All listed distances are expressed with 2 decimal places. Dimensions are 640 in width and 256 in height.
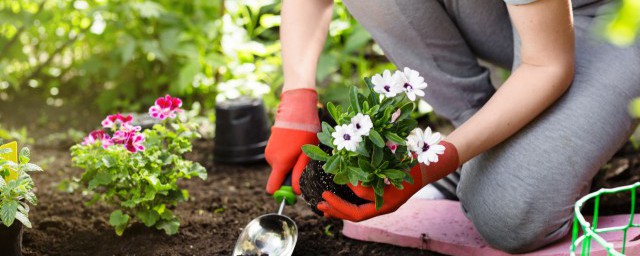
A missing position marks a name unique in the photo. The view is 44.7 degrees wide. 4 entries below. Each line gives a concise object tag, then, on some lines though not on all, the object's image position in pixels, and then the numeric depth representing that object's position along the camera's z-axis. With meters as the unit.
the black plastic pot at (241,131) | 2.44
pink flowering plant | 1.75
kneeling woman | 1.56
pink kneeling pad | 1.76
